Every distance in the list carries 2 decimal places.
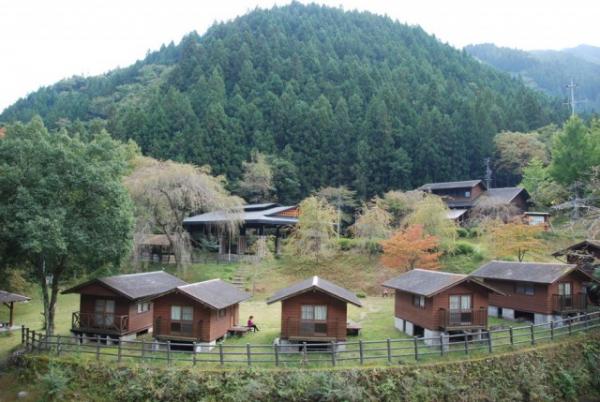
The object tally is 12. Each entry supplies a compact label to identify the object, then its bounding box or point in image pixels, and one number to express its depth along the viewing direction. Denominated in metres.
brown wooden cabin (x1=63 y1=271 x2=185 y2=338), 18.70
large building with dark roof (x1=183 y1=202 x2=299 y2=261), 36.22
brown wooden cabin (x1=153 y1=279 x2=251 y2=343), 17.45
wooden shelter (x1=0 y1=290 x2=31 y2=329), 21.22
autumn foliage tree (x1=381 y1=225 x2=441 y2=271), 27.84
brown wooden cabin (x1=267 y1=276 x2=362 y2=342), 17.59
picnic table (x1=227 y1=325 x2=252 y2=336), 19.92
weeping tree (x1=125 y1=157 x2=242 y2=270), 30.83
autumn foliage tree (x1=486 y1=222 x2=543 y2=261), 27.69
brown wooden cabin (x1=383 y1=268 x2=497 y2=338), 17.75
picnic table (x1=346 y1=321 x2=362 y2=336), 19.66
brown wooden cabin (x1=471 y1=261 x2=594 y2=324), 20.58
